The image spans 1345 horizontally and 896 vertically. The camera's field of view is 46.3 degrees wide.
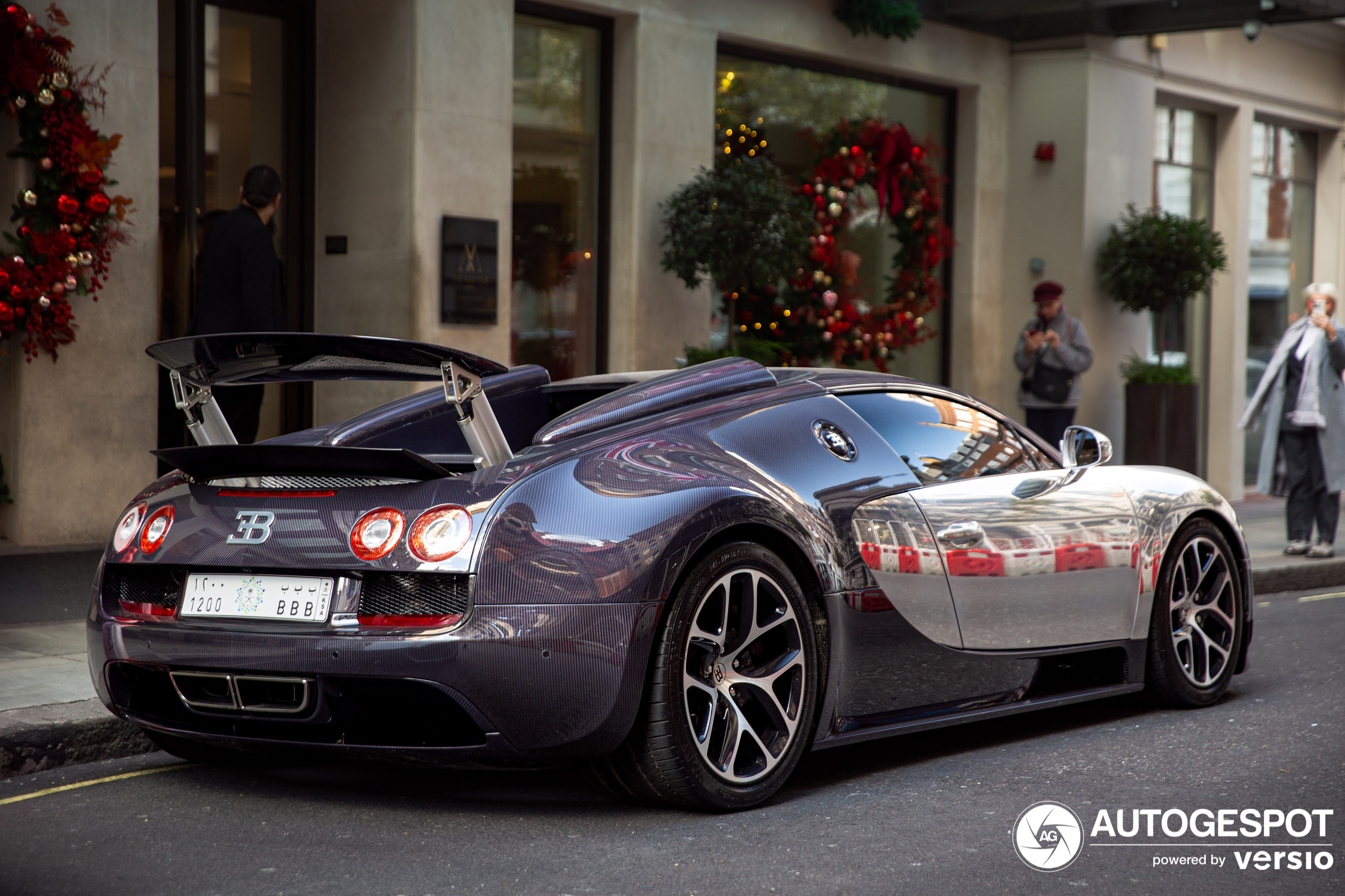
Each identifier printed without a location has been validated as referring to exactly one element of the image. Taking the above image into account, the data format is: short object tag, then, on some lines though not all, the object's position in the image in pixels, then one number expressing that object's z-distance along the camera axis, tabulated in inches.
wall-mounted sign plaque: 393.7
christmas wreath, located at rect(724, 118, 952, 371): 475.8
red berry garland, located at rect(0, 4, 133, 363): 318.7
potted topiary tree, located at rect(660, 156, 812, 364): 414.9
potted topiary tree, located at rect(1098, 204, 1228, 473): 553.3
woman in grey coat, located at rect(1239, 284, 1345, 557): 410.0
